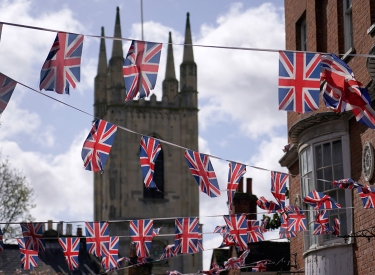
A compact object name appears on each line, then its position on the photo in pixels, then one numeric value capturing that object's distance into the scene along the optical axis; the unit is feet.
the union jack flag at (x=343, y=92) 46.68
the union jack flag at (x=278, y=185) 58.50
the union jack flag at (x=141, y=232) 70.44
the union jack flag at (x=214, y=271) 77.43
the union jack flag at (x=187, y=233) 71.36
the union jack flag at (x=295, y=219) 60.13
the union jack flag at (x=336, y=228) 56.49
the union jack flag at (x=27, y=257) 72.64
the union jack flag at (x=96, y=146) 54.39
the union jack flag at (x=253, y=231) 66.28
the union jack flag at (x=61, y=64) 47.47
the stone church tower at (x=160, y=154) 225.35
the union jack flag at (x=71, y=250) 73.97
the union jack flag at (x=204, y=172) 56.95
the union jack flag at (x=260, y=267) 83.36
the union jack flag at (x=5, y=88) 46.91
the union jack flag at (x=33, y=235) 68.44
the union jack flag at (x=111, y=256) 72.64
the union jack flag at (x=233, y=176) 57.11
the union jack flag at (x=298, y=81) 47.32
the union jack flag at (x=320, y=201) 55.62
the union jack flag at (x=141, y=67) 48.70
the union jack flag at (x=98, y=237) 71.05
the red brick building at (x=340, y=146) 55.98
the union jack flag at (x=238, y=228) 65.82
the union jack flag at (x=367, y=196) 51.93
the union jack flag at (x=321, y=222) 57.16
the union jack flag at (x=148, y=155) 57.26
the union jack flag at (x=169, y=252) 73.43
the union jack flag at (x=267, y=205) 60.44
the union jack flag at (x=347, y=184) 51.80
